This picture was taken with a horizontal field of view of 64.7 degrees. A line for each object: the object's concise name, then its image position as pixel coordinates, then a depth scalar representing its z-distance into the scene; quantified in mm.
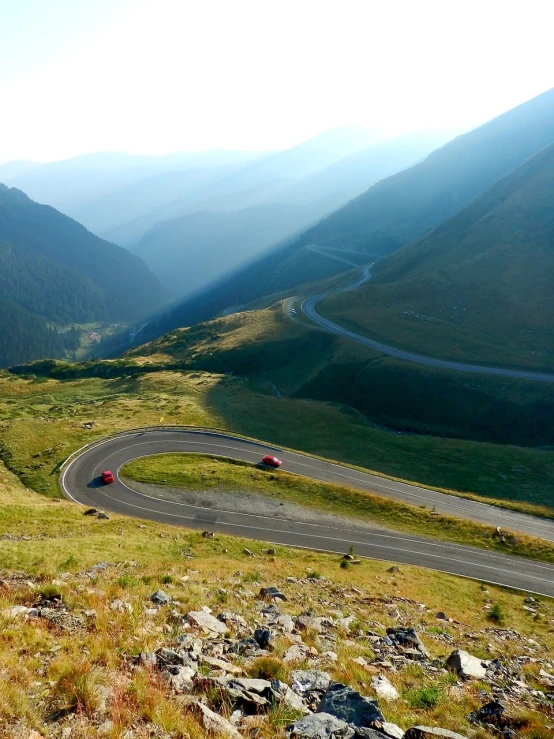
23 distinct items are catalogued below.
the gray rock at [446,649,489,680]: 14398
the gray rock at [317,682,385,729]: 9320
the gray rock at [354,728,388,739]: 8526
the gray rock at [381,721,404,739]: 8875
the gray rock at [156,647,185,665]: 11150
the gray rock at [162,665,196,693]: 9945
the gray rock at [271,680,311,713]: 9875
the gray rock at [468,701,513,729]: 10817
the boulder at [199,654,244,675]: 11469
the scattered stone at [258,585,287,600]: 21672
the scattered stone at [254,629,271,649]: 14267
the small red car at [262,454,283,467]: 57812
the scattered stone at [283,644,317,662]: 13350
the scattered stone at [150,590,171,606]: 17069
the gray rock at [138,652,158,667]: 10748
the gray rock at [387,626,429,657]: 16750
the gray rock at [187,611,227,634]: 15133
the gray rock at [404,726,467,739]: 9180
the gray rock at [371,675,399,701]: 11461
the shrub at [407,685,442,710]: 11422
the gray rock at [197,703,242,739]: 8312
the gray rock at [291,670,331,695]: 10930
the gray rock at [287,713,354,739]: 8602
